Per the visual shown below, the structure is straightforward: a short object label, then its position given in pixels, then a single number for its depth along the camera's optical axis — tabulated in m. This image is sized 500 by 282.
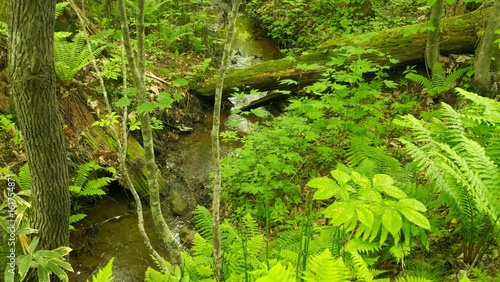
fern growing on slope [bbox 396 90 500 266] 2.11
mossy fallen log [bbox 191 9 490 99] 5.77
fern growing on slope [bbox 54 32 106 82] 5.00
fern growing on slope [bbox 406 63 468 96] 4.93
